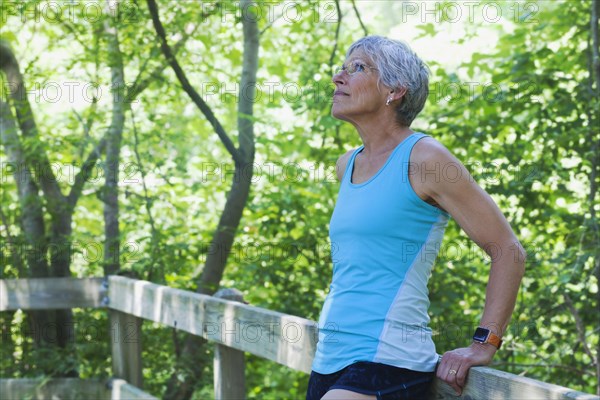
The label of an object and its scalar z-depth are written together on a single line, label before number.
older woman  3.63
